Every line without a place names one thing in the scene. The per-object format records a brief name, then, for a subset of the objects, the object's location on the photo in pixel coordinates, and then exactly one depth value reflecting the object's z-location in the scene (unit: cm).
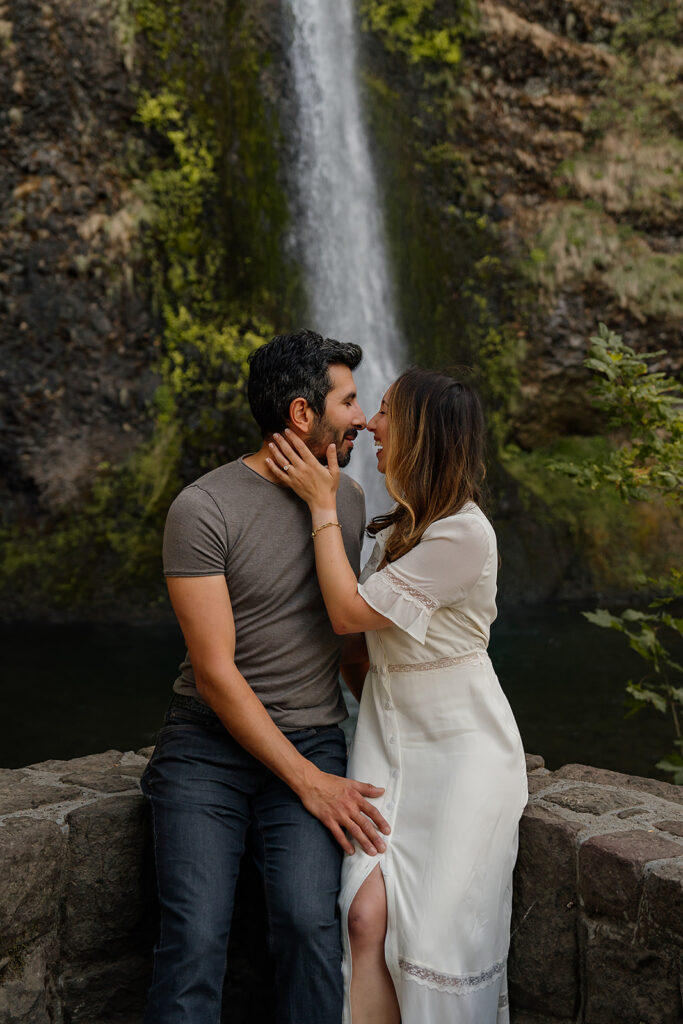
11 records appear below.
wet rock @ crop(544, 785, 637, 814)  229
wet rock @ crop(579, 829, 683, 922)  201
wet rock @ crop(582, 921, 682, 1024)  198
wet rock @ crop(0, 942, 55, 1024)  210
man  194
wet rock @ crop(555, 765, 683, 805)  249
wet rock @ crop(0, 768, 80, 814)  232
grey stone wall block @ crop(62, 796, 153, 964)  223
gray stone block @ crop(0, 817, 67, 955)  206
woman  194
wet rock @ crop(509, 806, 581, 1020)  216
